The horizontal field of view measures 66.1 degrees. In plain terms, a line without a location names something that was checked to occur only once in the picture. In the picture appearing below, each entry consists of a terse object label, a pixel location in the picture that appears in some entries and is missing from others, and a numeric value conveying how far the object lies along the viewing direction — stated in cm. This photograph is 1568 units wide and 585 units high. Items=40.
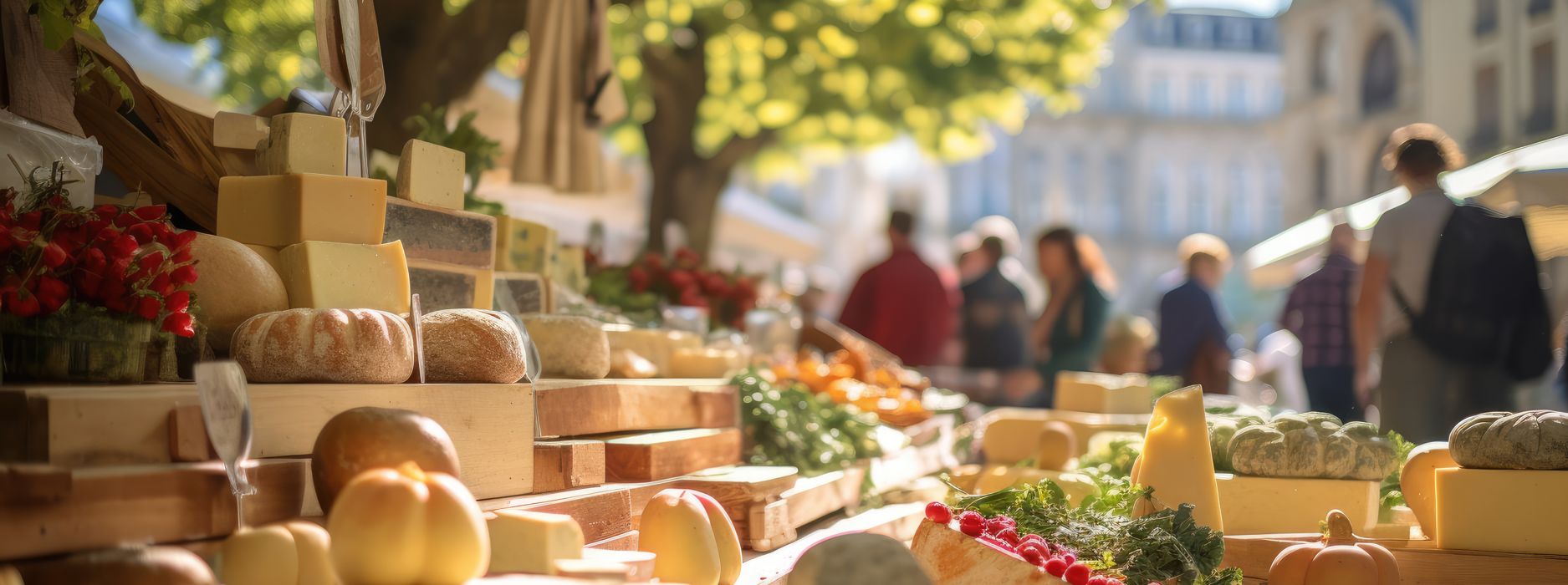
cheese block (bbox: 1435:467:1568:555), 275
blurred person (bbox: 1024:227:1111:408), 751
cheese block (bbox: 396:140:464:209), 307
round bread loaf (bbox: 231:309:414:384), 226
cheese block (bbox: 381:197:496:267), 308
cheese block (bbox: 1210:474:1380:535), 312
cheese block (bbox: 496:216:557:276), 383
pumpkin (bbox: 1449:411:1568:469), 276
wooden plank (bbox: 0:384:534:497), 182
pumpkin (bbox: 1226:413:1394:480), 313
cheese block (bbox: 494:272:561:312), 363
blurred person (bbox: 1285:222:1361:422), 657
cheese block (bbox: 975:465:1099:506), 348
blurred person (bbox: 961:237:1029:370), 783
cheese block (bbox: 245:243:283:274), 271
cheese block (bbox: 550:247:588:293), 449
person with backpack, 463
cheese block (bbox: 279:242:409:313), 265
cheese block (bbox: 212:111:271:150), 303
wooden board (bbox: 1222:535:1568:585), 272
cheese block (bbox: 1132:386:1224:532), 286
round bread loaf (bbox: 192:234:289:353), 250
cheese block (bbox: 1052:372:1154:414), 540
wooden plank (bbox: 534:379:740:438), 274
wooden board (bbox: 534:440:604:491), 255
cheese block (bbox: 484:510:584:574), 186
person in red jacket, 777
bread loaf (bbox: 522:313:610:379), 312
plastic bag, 249
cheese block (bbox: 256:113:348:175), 281
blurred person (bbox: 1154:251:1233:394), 793
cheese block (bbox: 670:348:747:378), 379
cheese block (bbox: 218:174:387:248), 273
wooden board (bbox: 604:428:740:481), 287
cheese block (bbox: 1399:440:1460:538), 308
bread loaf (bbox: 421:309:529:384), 249
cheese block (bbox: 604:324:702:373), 359
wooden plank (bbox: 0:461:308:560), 163
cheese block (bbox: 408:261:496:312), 317
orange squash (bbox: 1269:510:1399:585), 246
